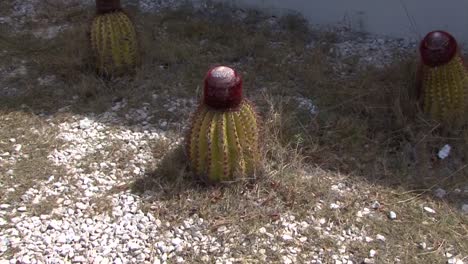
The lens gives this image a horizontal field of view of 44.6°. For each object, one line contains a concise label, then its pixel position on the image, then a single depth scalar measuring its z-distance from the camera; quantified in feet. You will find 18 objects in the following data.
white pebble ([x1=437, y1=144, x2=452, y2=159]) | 10.53
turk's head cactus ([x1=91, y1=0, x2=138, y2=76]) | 12.41
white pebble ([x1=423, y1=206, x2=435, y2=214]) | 9.46
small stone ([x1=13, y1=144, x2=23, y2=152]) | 10.79
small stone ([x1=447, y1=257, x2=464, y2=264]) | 8.46
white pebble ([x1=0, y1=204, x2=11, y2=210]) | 9.42
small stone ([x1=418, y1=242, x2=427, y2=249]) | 8.75
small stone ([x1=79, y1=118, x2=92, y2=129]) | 11.46
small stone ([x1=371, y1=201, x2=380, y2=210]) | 9.55
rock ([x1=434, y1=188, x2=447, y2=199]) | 9.78
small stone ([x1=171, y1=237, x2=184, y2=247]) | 8.76
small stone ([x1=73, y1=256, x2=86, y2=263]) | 8.49
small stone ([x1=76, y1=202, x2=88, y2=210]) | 9.41
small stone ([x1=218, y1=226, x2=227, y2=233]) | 8.96
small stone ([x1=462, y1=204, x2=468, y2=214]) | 9.44
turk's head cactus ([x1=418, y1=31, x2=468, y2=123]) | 10.53
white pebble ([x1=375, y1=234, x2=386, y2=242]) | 8.87
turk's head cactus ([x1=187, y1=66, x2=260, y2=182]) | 8.91
